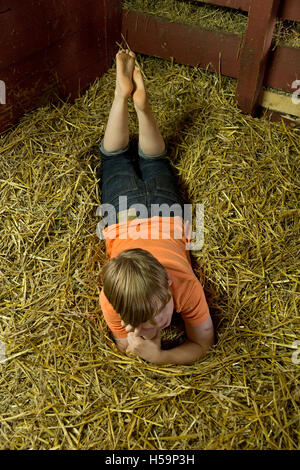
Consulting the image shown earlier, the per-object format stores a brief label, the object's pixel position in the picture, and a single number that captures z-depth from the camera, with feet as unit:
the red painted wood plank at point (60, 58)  7.74
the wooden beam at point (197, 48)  7.86
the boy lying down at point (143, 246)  5.13
